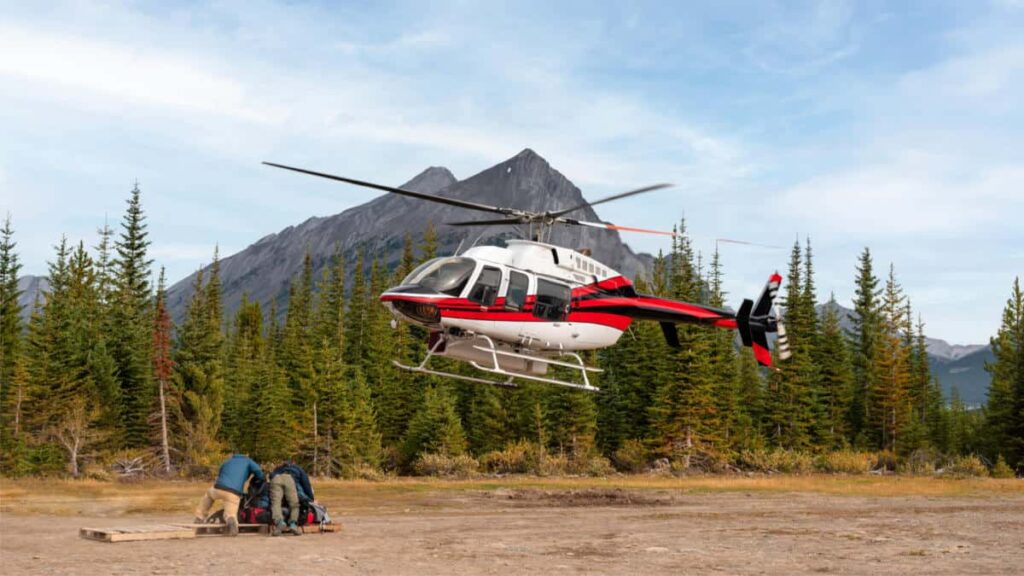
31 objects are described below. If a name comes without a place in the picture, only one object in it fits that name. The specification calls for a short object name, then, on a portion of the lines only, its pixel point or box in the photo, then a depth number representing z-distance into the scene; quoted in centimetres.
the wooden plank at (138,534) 1820
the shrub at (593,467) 5234
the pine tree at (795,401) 6519
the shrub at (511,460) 5481
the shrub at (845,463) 5662
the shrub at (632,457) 5912
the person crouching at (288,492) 1906
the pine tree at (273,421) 5812
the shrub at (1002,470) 5228
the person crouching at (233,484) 1877
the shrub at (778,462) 5722
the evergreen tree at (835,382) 7238
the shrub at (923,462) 5356
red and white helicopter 2183
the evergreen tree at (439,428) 5686
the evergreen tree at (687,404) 5791
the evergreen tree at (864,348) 7662
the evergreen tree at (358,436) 5422
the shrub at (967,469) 5031
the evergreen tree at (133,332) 6244
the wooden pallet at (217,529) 1898
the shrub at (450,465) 5216
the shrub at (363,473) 4990
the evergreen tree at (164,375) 5638
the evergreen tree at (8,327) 5834
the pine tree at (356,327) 7962
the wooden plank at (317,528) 1993
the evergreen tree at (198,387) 5638
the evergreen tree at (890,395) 7244
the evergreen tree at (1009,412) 5712
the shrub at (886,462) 6372
